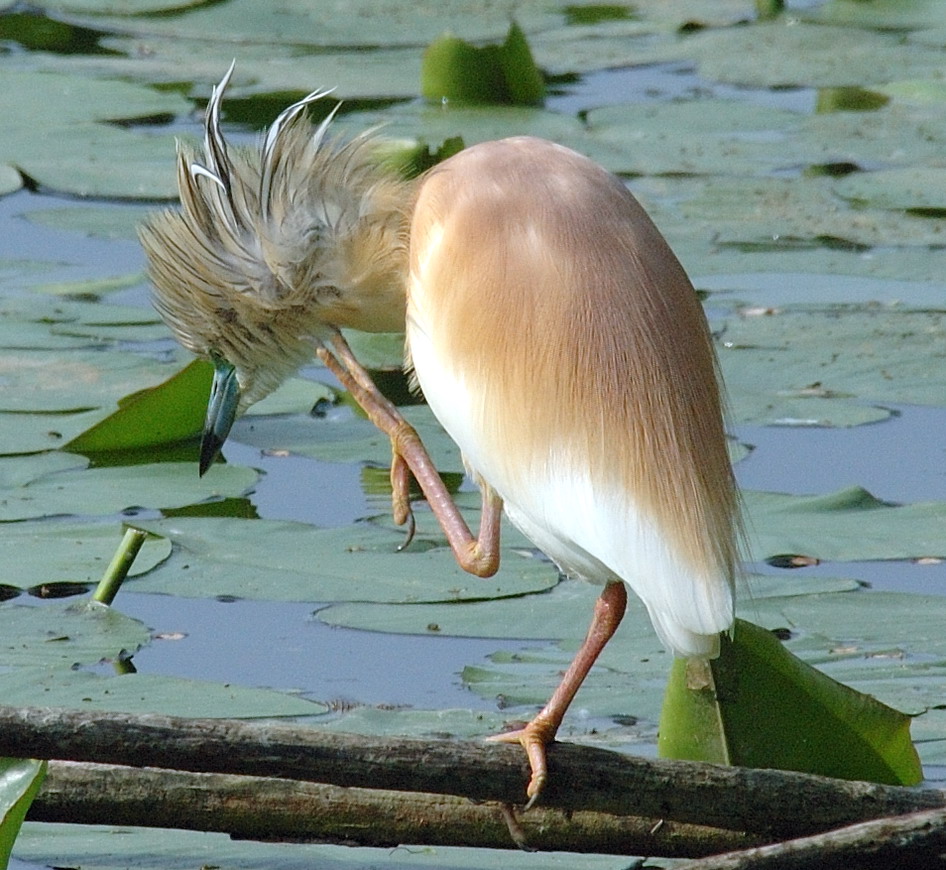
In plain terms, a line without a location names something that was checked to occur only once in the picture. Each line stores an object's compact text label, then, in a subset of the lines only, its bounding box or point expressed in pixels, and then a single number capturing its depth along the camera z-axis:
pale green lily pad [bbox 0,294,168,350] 9.10
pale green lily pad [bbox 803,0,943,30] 16.25
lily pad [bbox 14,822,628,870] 5.13
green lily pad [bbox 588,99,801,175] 12.39
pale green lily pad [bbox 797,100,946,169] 12.59
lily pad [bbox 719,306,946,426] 8.62
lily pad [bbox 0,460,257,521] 7.31
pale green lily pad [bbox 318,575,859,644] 6.45
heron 4.93
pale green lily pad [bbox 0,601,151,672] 6.17
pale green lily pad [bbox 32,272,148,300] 9.95
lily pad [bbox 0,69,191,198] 11.52
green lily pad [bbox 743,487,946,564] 6.96
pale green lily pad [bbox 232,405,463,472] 7.96
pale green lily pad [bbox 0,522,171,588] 6.75
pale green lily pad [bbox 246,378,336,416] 8.41
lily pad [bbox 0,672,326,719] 5.90
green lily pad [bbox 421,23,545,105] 13.09
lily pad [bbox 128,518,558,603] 6.70
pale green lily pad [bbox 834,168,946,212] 11.55
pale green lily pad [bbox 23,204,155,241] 10.79
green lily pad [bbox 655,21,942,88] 14.55
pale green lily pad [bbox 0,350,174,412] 8.34
